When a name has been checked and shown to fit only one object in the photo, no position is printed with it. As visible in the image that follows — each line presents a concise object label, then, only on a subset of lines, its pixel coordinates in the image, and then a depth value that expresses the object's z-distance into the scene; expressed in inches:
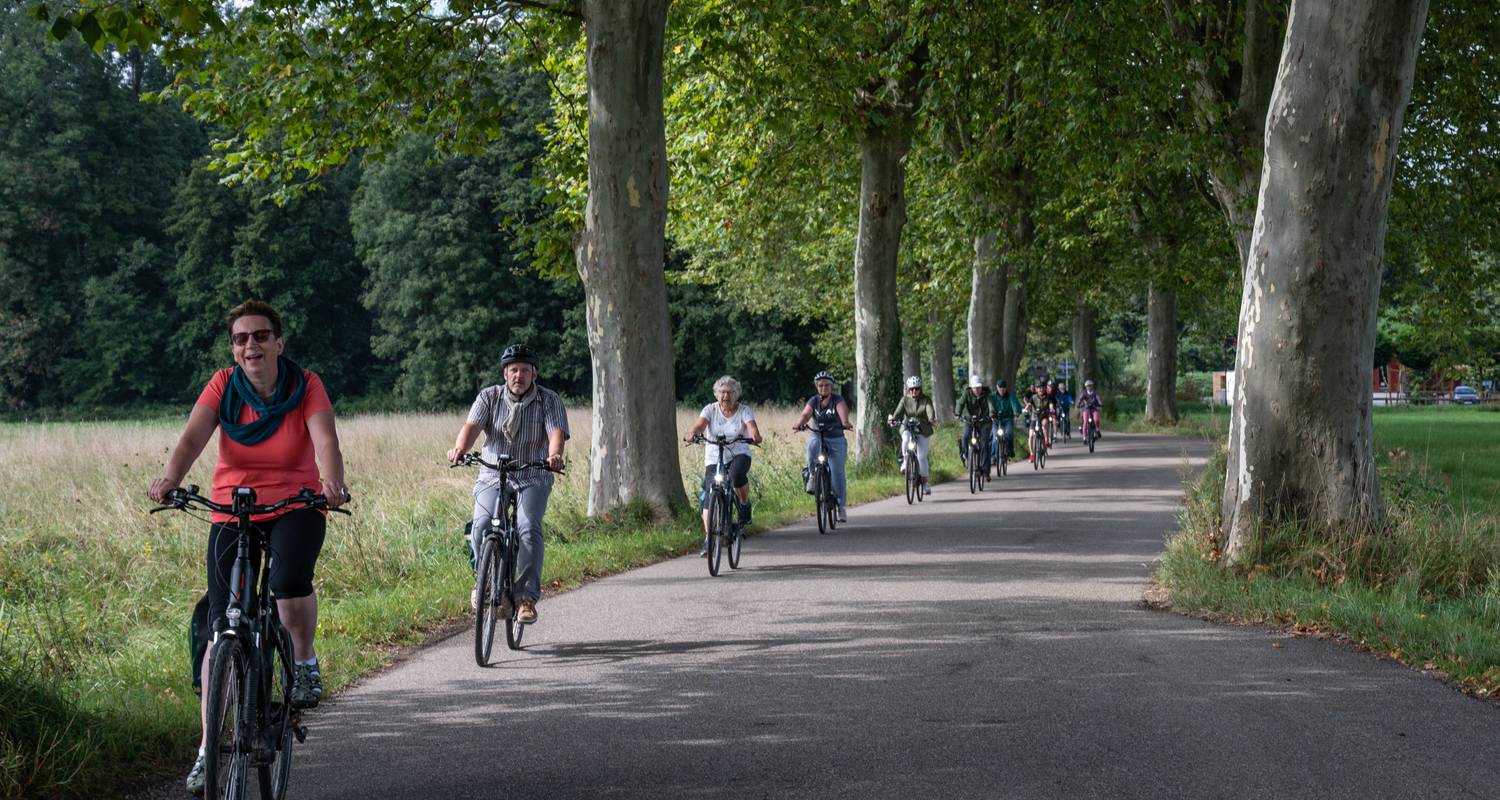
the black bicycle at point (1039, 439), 1138.7
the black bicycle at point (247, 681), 198.2
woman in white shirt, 552.7
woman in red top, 224.5
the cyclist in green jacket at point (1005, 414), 1057.5
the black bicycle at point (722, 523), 510.9
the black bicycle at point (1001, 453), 1055.0
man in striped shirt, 370.3
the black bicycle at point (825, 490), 666.8
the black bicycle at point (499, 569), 346.6
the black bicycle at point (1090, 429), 1411.2
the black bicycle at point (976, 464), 914.7
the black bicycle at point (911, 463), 821.9
